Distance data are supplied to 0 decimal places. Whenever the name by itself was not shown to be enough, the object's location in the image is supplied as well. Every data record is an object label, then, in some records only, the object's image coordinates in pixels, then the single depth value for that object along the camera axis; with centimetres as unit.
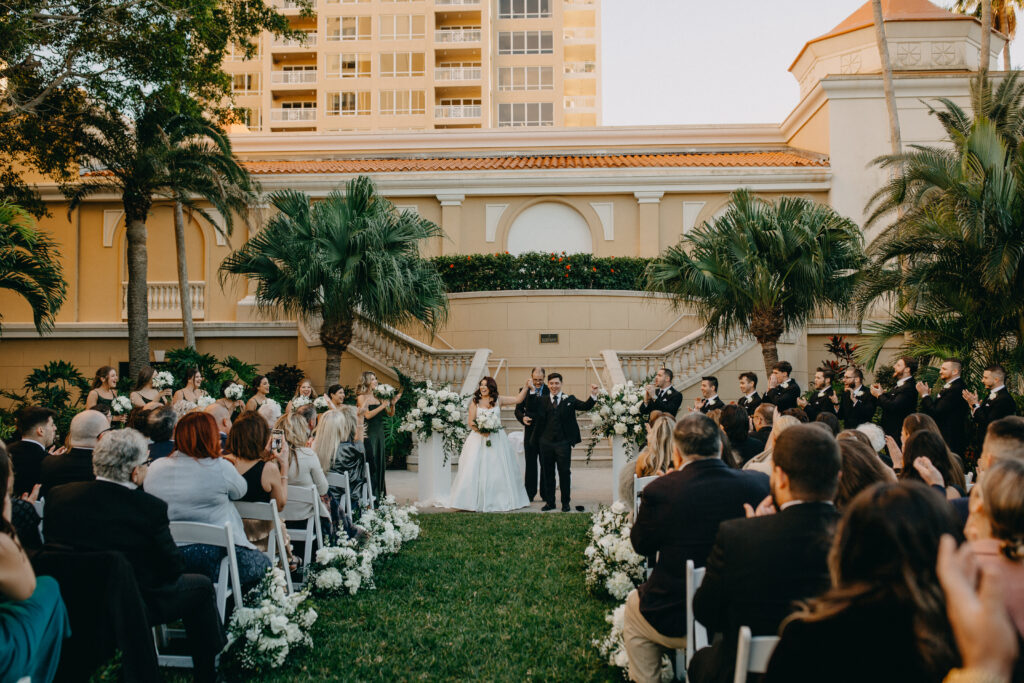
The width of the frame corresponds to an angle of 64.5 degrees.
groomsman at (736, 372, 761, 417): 1190
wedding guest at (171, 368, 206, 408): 1228
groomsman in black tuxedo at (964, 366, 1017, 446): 940
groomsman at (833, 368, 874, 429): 1172
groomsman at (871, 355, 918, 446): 1067
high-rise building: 5331
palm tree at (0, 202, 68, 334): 1291
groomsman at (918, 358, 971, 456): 988
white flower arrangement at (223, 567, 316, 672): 525
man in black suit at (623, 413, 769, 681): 447
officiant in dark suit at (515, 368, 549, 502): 1221
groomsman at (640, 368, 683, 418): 1227
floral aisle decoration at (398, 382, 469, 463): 1248
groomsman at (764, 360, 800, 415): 1170
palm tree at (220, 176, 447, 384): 1578
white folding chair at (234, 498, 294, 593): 604
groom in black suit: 1188
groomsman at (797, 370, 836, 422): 1159
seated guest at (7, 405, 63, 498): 668
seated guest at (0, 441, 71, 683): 323
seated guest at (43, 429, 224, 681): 447
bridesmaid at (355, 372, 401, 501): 1154
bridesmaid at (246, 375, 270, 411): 990
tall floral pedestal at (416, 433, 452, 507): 1270
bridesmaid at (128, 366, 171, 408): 1159
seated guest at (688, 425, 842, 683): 324
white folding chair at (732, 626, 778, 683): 303
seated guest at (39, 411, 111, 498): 637
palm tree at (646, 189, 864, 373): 1429
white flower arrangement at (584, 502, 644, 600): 668
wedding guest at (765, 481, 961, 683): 222
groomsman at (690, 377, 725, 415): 1182
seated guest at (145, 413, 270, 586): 554
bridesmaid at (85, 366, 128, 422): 1104
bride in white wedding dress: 1205
